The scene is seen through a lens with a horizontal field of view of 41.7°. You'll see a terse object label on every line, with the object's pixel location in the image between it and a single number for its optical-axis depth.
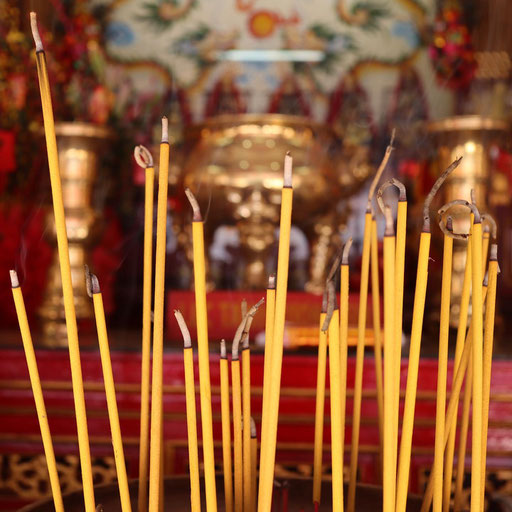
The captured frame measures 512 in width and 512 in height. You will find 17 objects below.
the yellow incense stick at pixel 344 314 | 0.37
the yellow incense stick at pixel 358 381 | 0.41
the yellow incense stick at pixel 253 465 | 0.38
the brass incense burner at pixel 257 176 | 1.19
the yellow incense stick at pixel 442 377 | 0.33
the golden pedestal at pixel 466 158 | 1.17
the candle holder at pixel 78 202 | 1.19
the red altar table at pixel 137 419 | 0.95
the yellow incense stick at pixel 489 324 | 0.34
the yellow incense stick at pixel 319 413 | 0.37
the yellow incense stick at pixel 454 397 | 0.36
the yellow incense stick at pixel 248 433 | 0.36
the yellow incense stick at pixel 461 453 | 0.41
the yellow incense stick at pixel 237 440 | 0.34
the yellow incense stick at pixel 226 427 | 0.36
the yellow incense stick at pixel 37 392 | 0.32
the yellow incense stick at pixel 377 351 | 0.45
